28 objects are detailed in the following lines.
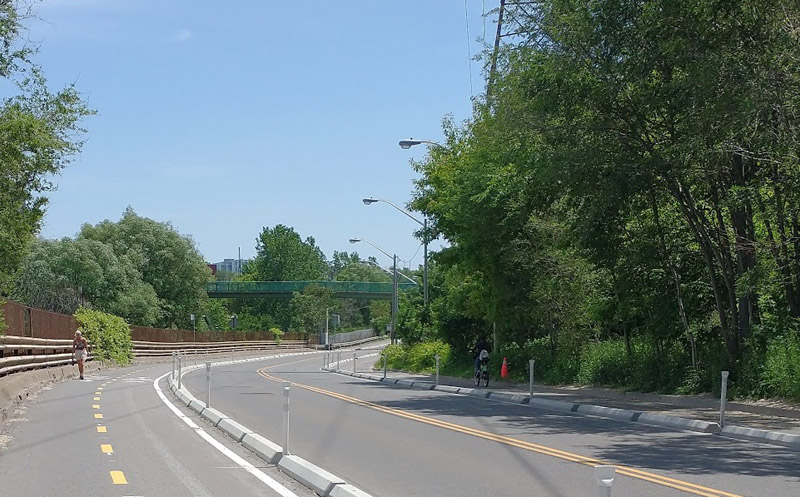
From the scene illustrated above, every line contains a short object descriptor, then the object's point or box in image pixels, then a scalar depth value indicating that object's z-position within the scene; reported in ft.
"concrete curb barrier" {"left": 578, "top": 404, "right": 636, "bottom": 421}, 68.80
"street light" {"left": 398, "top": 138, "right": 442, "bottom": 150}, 127.75
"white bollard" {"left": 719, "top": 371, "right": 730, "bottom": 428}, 57.35
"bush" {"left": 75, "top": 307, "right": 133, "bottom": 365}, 154.51
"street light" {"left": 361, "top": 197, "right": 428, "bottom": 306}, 142.82
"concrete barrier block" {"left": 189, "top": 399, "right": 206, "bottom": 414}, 67.00
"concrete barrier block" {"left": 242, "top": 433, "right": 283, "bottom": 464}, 42.47
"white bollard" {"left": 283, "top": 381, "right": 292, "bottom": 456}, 42.34
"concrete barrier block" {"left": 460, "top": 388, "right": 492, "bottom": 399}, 98.52
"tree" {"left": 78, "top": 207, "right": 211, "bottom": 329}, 281.33
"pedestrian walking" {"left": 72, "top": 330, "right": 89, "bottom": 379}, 112.37
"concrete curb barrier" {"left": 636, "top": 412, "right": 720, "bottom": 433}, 58.99
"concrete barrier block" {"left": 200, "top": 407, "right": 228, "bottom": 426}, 58.59
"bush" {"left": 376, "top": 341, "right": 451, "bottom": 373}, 163.95
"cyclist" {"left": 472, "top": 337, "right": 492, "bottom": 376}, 110.73
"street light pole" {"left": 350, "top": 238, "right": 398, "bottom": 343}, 207.72
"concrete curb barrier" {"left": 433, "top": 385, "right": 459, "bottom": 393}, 107.49
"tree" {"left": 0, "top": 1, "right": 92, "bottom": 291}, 61.57
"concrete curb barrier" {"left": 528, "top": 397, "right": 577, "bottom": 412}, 77.99
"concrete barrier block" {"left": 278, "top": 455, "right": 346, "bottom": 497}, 34.32
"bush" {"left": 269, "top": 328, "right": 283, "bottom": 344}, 347.65
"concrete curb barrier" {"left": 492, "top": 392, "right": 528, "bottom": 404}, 89.57
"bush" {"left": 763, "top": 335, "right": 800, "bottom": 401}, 67.51
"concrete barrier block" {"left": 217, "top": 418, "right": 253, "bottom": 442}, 50.59
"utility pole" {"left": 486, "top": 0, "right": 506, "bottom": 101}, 83.46
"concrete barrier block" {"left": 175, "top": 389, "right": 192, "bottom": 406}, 75.27
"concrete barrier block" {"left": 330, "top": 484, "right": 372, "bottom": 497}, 32.01
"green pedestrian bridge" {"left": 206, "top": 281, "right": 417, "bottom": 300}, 388.16
